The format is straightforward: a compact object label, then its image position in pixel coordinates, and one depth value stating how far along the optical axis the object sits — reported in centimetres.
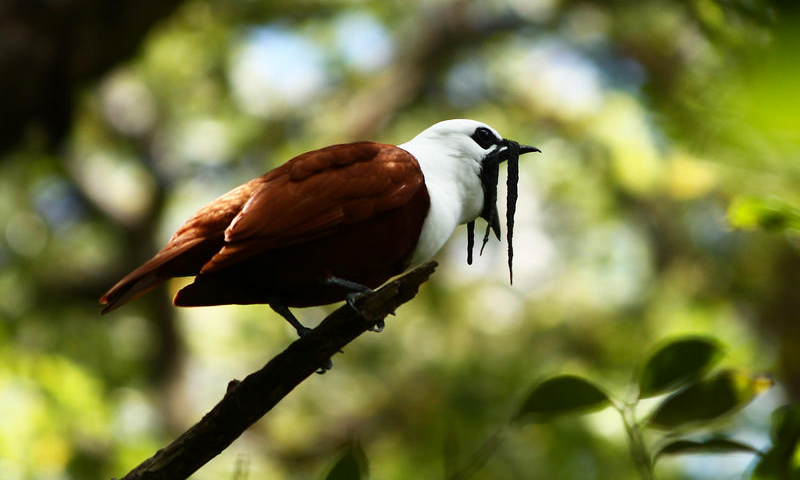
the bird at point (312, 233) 509
